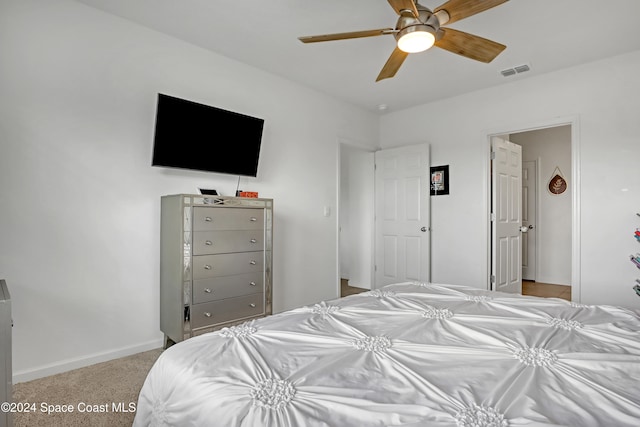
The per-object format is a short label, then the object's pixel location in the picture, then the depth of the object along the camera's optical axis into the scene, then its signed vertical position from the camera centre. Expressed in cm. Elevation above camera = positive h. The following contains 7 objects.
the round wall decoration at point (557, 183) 555 +53
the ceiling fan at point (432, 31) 190 +111
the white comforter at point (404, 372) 84 -48
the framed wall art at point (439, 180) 447 +46
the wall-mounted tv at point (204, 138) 274 +65
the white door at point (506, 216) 415 +0
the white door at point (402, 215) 456 +0
